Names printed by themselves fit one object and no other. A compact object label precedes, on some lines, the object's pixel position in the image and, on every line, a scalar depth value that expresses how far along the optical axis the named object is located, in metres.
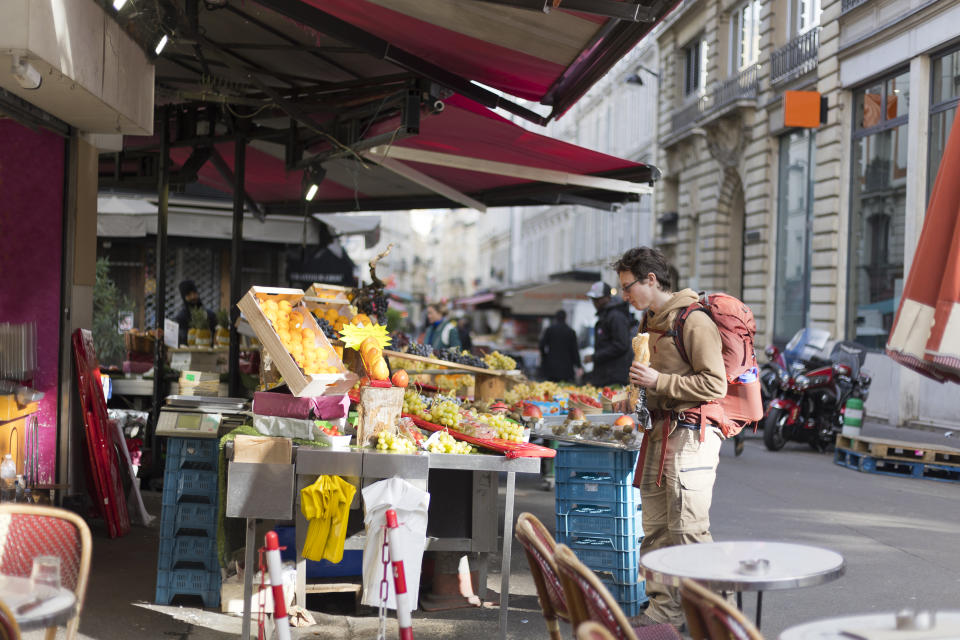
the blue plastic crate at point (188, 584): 5.79
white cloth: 4.96
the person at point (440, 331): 13.20
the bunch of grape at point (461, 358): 9.00
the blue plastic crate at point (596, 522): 5.99
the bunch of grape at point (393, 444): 5.18
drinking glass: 3.01
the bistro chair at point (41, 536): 3.36
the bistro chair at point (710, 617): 2.61
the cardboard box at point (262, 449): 5.07
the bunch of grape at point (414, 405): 6.24
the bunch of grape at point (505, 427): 5.61
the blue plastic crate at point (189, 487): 5.92
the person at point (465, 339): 15.98
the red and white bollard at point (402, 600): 3.64
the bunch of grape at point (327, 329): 6.26
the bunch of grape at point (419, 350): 8.72
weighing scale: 5.99
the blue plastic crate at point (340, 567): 5.97
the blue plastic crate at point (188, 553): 5.83
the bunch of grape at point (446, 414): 5.88
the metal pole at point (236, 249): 8.89
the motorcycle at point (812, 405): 13.68
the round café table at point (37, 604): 2.81
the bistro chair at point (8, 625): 2.73
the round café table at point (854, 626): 2.79
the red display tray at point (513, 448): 5.17
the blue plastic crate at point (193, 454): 5.96
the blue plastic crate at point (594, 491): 6.01
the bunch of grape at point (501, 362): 9.70
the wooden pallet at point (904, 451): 11.24
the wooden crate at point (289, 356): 5.34
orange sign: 19.20
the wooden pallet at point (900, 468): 11.43
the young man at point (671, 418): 5.04
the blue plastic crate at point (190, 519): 5.88
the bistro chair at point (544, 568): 3.47
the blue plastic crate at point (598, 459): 6.03
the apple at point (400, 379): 5.92
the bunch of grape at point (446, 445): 5.29
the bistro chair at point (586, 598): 2.83
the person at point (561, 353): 14.79
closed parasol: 3.04
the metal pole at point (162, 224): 9.50
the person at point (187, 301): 11.56
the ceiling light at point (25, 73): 5.07
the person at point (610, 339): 11.73
